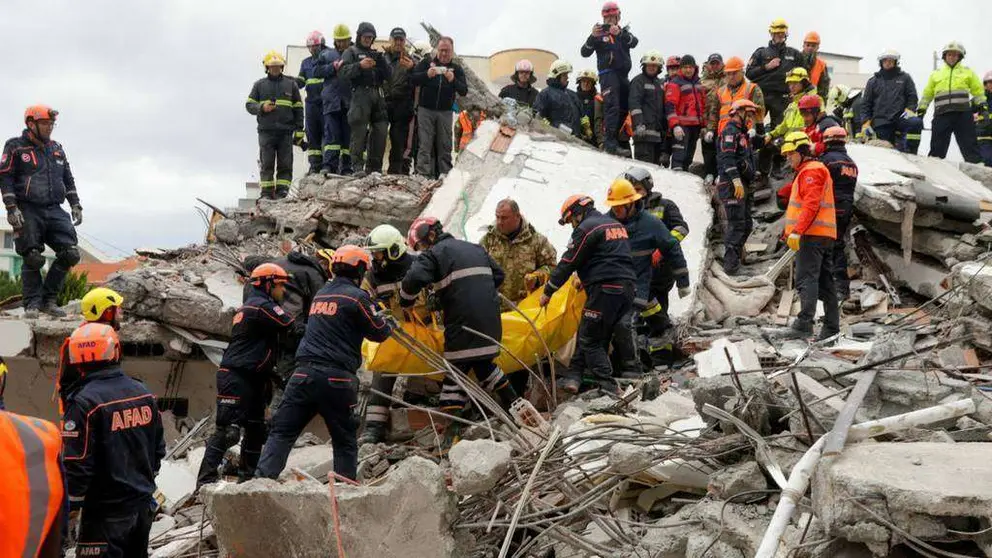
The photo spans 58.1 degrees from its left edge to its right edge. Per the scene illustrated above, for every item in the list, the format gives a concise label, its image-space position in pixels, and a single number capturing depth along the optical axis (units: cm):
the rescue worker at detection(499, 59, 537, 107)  1152
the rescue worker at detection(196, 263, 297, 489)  639
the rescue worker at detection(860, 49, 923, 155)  1086
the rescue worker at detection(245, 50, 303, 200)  1113
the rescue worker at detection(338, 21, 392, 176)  1049
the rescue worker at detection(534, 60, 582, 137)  1113
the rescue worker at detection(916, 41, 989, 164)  1103
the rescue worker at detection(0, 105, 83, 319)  845
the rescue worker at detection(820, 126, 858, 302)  783
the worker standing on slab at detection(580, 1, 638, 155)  1073
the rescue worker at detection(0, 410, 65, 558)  221
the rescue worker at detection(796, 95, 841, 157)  855
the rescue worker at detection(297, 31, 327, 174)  1133
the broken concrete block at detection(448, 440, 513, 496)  425
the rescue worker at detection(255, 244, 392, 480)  562
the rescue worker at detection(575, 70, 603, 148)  1168
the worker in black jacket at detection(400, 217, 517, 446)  641
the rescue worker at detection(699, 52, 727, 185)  1027
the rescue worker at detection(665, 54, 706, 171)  1051
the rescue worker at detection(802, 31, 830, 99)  1071
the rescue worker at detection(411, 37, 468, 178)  1045
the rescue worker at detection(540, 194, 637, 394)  666
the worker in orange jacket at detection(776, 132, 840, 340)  730
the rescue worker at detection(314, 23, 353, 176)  1085
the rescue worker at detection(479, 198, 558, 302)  731
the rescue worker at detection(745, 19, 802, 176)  1059
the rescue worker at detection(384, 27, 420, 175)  1084
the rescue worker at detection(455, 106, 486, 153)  1091
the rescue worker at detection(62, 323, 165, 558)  463
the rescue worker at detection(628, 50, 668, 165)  1050
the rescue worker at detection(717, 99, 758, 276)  902
